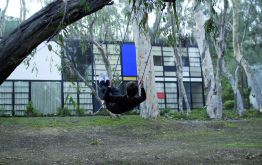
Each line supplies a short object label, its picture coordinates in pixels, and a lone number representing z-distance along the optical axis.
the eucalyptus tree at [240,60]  21.61
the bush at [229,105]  33.84
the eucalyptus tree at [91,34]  19.16
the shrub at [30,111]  23.77
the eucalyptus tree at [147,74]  19.28
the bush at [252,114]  23.97
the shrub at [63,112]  24.43
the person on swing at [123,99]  7.55
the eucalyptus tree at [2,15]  25.78
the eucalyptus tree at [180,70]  22.98
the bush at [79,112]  25.00
